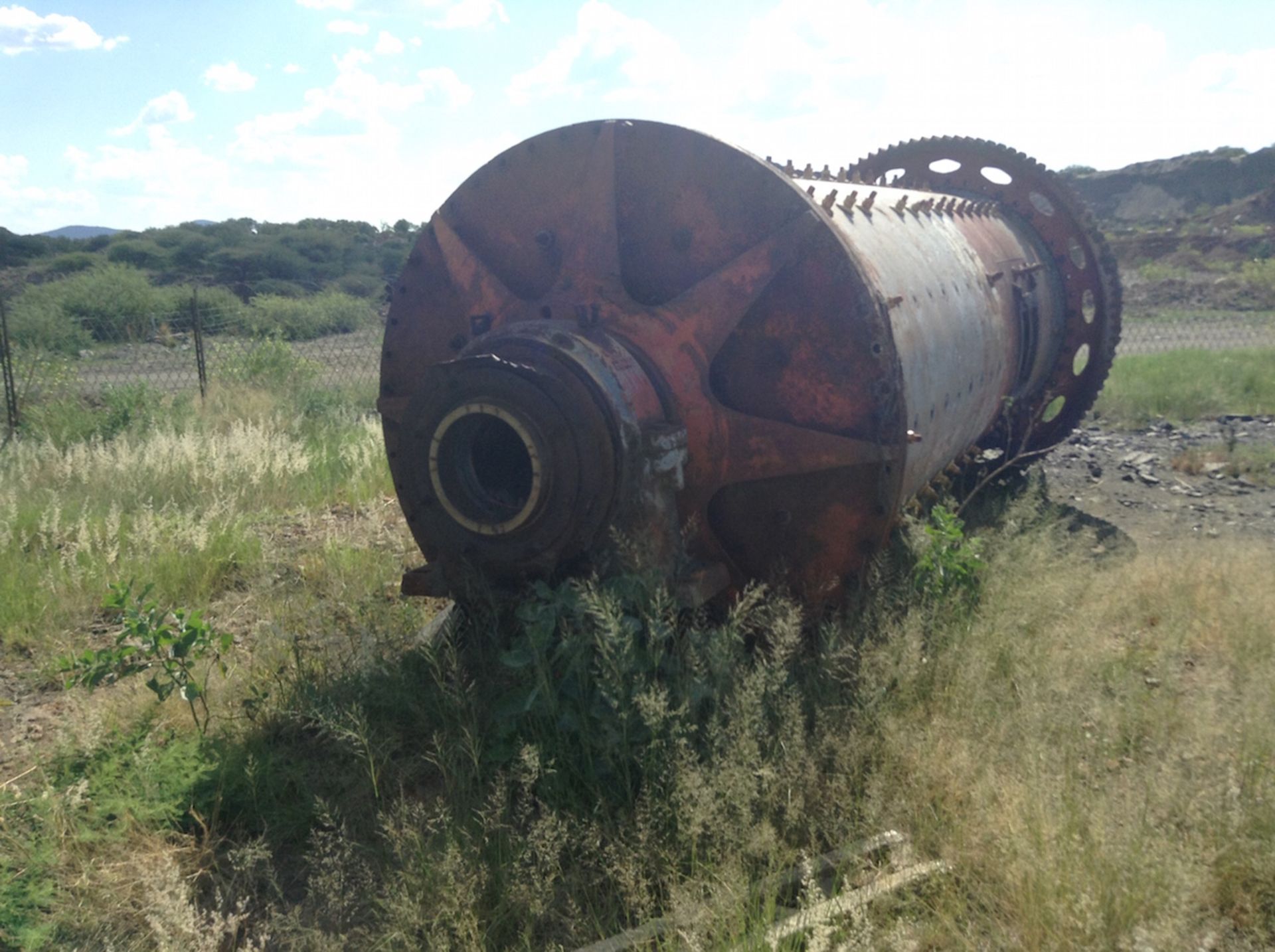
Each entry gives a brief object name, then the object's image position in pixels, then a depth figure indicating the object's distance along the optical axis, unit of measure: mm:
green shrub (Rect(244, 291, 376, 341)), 20234
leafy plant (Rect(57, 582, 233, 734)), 2893
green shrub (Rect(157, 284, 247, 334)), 19250
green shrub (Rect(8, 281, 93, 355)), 15102
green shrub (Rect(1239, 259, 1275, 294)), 21078
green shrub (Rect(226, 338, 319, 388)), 9406
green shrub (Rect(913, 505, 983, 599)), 3334
